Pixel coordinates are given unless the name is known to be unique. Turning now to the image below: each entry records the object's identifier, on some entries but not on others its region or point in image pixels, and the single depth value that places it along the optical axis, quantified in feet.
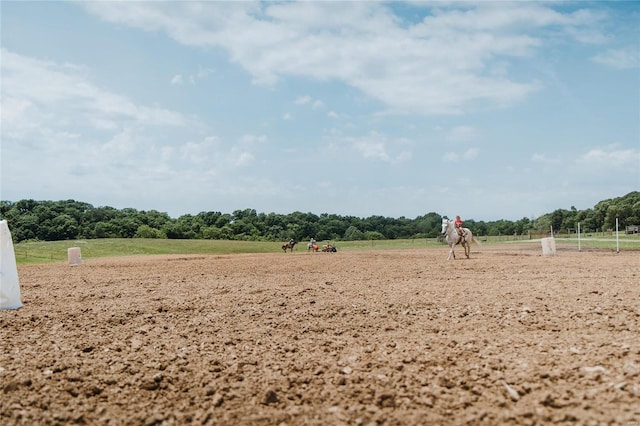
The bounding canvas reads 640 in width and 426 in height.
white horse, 87.20
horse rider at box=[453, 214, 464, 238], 86.79
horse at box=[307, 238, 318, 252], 174.09
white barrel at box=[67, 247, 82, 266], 87.78
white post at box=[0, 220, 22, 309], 33.04
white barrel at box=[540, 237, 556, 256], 92.63
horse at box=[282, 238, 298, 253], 179.42
